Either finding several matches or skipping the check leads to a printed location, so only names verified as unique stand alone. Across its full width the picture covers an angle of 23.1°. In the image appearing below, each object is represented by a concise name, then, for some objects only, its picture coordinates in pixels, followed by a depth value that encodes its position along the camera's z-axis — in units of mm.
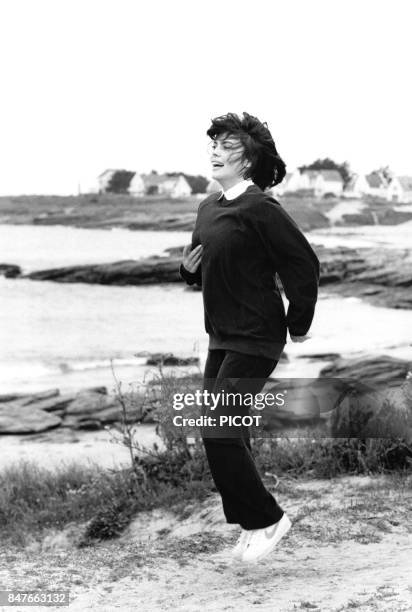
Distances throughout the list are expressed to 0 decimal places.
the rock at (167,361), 13672
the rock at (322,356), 15016
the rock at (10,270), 35969
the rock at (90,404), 10664
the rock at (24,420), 10180
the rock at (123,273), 31375
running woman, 4109
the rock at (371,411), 6016
